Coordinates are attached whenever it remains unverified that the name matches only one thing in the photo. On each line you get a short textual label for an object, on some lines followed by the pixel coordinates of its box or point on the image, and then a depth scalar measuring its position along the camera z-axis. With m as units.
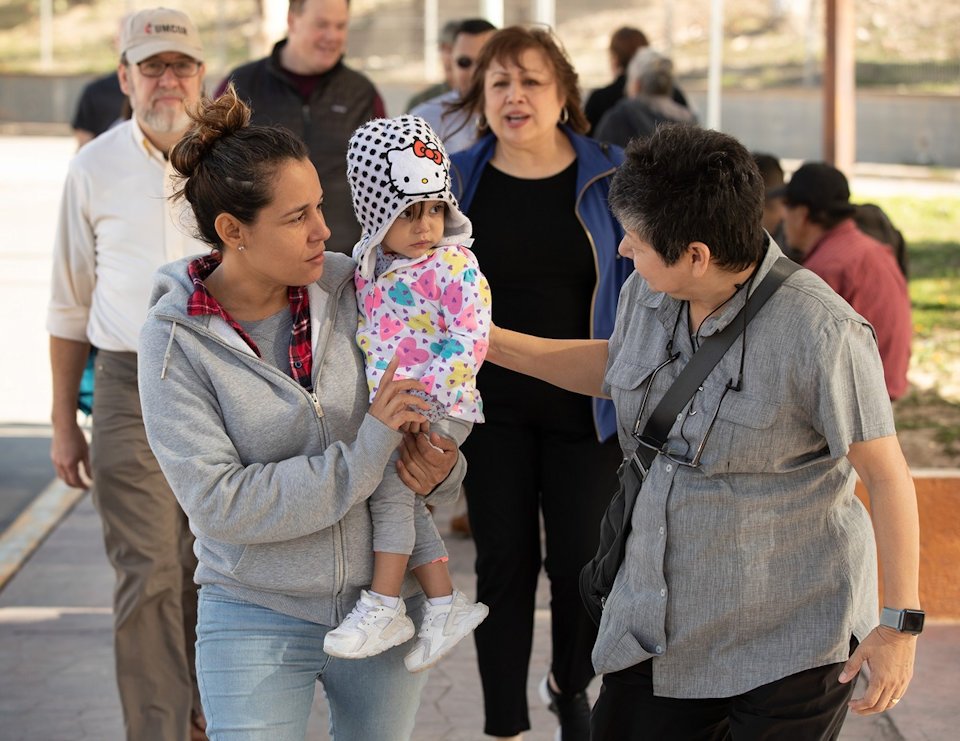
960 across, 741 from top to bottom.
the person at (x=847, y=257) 6.11
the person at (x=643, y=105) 8.04
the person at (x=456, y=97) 5.08
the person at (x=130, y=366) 4.03
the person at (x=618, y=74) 9.66
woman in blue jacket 4.17
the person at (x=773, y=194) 7.07
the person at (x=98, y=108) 8.78
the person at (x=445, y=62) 7.94
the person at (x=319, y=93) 5.57
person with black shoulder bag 2.60
